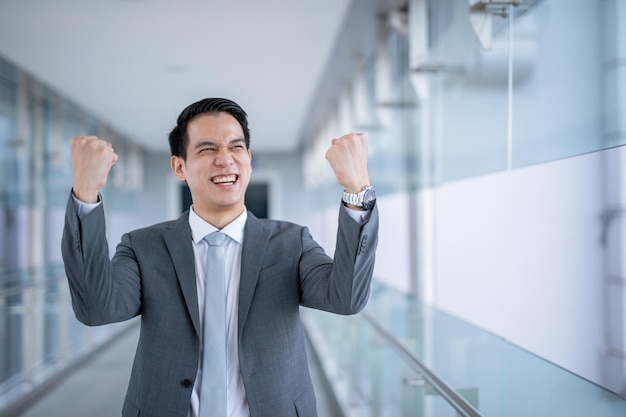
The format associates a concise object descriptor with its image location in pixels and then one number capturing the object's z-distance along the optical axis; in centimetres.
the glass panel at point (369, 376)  258
